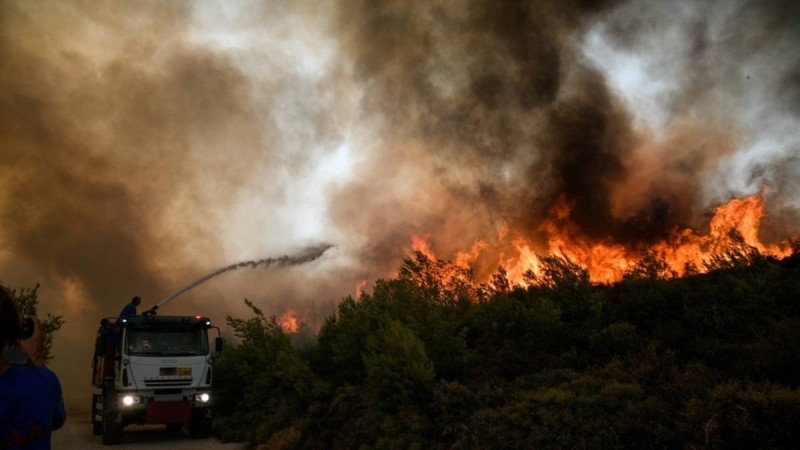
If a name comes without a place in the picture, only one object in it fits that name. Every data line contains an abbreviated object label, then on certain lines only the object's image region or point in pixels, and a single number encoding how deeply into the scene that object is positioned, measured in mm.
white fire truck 14648
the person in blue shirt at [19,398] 2668
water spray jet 15664
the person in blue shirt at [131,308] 15902
